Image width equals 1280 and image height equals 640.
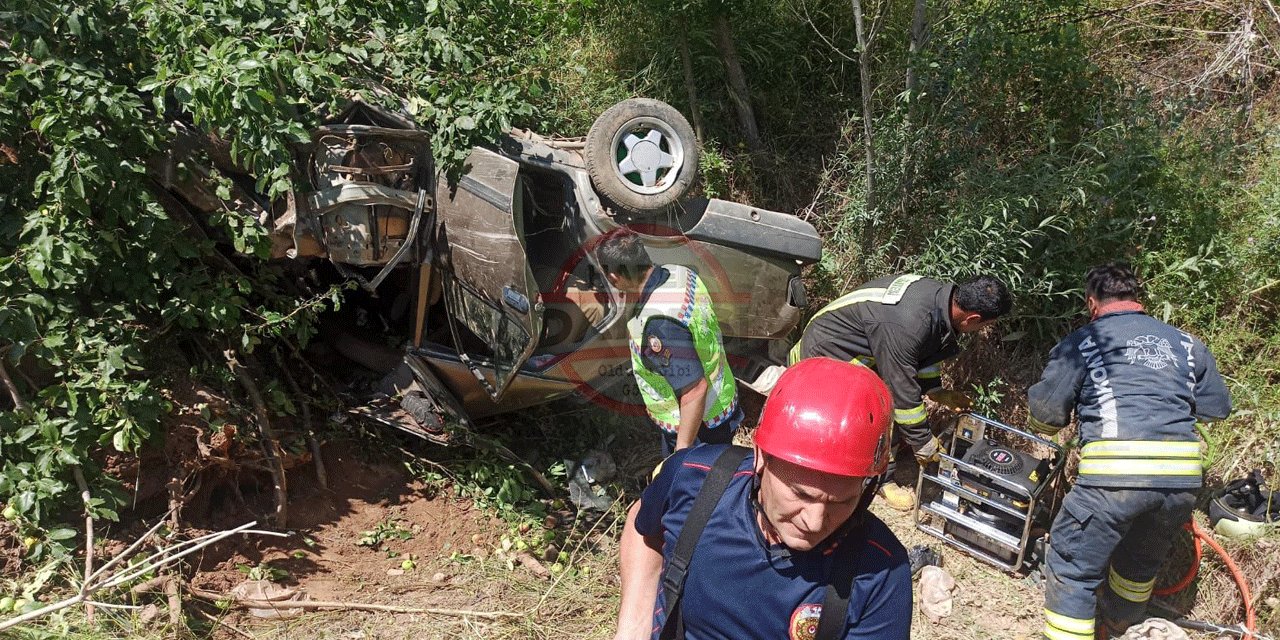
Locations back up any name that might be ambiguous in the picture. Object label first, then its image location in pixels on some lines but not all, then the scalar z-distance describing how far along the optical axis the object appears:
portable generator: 4.23
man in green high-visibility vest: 3.38
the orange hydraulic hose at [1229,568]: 3.94
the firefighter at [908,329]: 4.14
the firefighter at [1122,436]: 3.66
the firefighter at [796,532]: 1.76
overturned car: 3.65
